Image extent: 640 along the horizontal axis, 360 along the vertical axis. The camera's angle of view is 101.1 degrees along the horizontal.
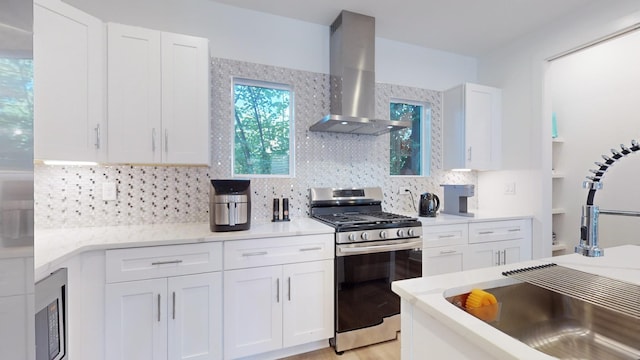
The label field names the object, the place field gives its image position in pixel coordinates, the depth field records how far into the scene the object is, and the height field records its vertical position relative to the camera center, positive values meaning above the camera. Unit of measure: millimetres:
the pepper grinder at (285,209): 2305 -269
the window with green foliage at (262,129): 2402 +466
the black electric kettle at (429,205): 2561 -261
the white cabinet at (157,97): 1747 +567
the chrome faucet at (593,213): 888 -128
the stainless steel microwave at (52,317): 1015 -578
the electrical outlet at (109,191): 1958 -96
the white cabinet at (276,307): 1717 -883
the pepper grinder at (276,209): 2281 -268
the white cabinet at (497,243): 2471 -637
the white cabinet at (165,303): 1504 -746
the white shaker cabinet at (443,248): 2271 -617
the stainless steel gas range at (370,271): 1931 -713
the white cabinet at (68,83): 1512 +577
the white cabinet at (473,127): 2865 +568
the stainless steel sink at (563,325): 810 -484
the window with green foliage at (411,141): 2969 +431
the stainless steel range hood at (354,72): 2361 +978
